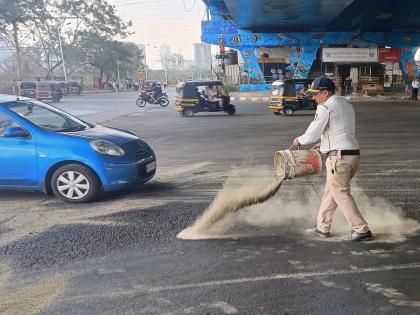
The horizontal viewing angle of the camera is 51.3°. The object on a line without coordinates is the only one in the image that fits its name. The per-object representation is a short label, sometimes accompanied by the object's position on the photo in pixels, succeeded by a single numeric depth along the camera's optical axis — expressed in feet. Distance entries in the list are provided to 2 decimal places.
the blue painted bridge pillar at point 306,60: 122.72
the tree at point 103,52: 218.38
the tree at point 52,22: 166.71
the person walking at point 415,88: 96.99
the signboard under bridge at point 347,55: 112.78
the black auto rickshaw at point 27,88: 127.78
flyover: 113.29
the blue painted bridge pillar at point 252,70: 125.59
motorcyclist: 95.91
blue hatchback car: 19.98
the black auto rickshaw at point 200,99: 71.92
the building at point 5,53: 185.51
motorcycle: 94.89
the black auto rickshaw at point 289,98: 68.08
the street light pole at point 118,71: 240.94
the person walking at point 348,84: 113.60
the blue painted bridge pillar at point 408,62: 122.11
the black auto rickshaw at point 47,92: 122.72
